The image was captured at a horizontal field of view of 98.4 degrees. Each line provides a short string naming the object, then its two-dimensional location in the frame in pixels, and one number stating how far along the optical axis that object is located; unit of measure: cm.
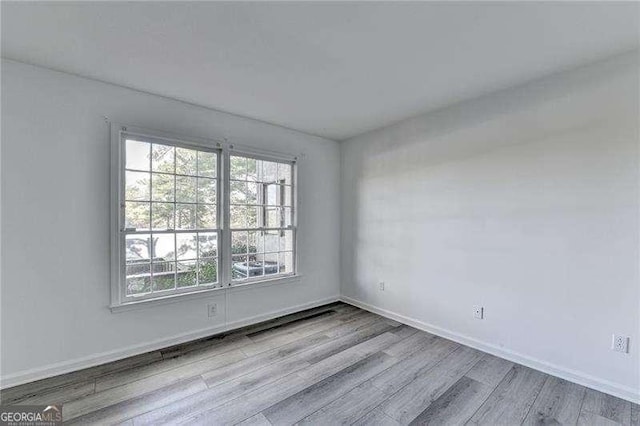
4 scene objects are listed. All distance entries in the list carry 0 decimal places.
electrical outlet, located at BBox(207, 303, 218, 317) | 298
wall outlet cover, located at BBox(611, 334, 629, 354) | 197
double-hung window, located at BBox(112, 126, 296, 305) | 256
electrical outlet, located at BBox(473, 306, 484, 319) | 271
